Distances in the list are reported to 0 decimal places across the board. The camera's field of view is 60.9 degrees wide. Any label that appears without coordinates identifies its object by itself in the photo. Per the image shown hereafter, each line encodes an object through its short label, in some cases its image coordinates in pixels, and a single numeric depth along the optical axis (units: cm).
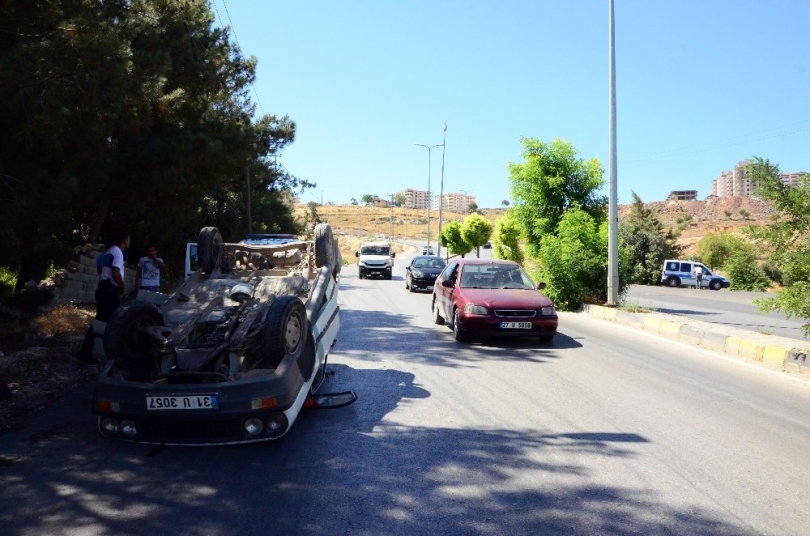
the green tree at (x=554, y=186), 2148
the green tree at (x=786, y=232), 962
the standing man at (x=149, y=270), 1141
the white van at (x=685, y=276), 4566
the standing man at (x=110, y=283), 957
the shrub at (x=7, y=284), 1359
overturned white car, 548
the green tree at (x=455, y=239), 5931
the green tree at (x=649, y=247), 5225
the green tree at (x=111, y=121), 855
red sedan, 1168
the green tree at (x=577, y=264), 1933
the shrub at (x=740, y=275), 4056
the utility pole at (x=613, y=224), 1744
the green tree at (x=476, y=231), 5594
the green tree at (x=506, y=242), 3909
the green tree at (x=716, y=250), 5559
